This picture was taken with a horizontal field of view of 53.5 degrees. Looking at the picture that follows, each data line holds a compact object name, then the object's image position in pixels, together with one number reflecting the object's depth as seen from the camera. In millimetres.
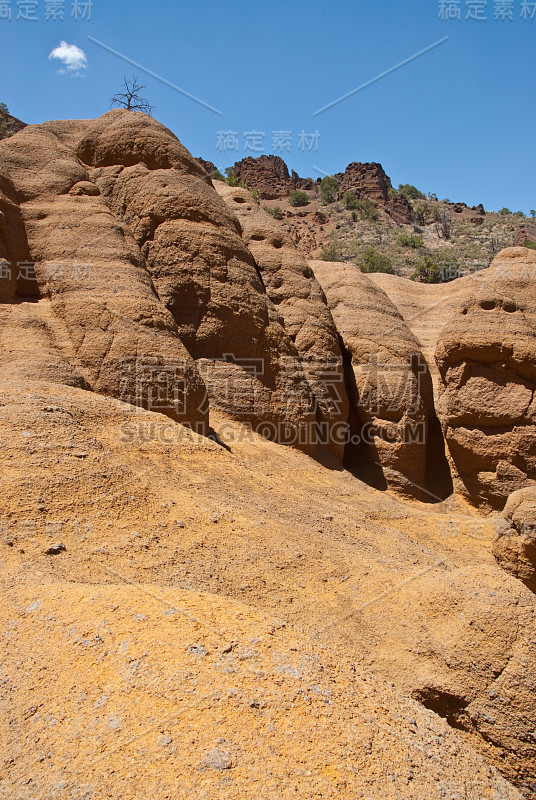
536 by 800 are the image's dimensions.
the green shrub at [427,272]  25098
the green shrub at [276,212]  42125
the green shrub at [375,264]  26625
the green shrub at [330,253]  30744
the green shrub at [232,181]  34712
